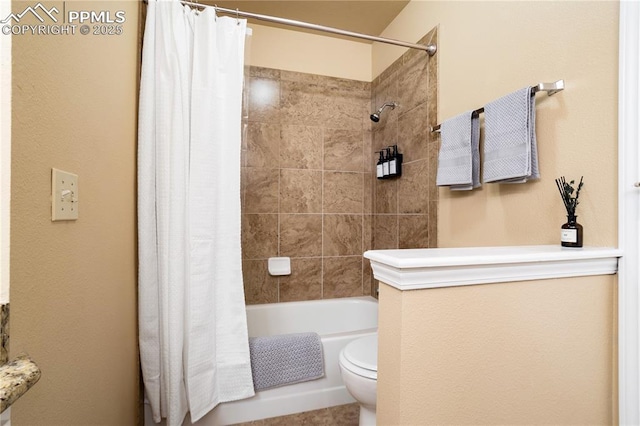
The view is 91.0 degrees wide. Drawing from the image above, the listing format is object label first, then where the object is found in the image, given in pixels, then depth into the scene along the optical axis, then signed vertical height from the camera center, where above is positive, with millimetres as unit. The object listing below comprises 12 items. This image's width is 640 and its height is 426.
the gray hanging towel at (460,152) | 1479 +302
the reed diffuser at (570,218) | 1006 -10
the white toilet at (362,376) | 1334 -699
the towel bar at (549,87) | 1131 +466
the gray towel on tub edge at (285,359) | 1624 -778
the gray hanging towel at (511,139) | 1191 +302
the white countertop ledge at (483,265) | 763 -134
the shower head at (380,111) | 2254 +757
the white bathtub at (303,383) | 1639 -910
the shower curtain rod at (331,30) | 1584 +1024
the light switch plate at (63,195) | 712 +41
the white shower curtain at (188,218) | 1395 -24
